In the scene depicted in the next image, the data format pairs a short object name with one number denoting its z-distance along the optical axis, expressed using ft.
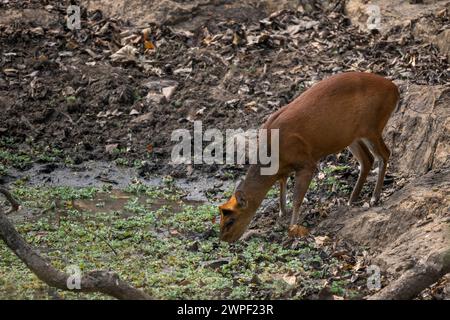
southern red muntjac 63.31
